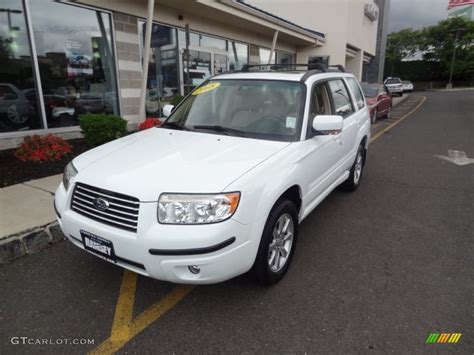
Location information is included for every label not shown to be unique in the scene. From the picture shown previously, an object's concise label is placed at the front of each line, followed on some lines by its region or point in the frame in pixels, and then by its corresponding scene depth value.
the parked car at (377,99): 12.78
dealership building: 6.48
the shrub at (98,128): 6.09
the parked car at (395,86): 28.52
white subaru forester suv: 2.23
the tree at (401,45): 55.50
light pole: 48.11
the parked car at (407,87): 37.72
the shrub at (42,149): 5.60
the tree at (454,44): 48.03
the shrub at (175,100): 8.69
